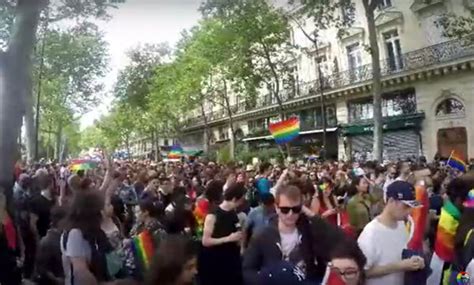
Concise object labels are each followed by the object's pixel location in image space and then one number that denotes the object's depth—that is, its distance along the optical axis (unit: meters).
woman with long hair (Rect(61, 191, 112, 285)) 3.69
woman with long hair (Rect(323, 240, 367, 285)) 2.52
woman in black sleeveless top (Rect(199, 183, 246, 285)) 4.88
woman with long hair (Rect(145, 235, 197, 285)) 2.38
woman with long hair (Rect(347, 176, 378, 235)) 5.96
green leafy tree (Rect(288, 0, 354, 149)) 22.80
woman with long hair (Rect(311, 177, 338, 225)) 7.08
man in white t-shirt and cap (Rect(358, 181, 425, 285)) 3.46
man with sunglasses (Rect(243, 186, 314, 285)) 3.34
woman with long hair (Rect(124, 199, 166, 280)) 4.30
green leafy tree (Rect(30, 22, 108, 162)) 29.31
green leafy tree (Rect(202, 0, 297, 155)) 27.72
